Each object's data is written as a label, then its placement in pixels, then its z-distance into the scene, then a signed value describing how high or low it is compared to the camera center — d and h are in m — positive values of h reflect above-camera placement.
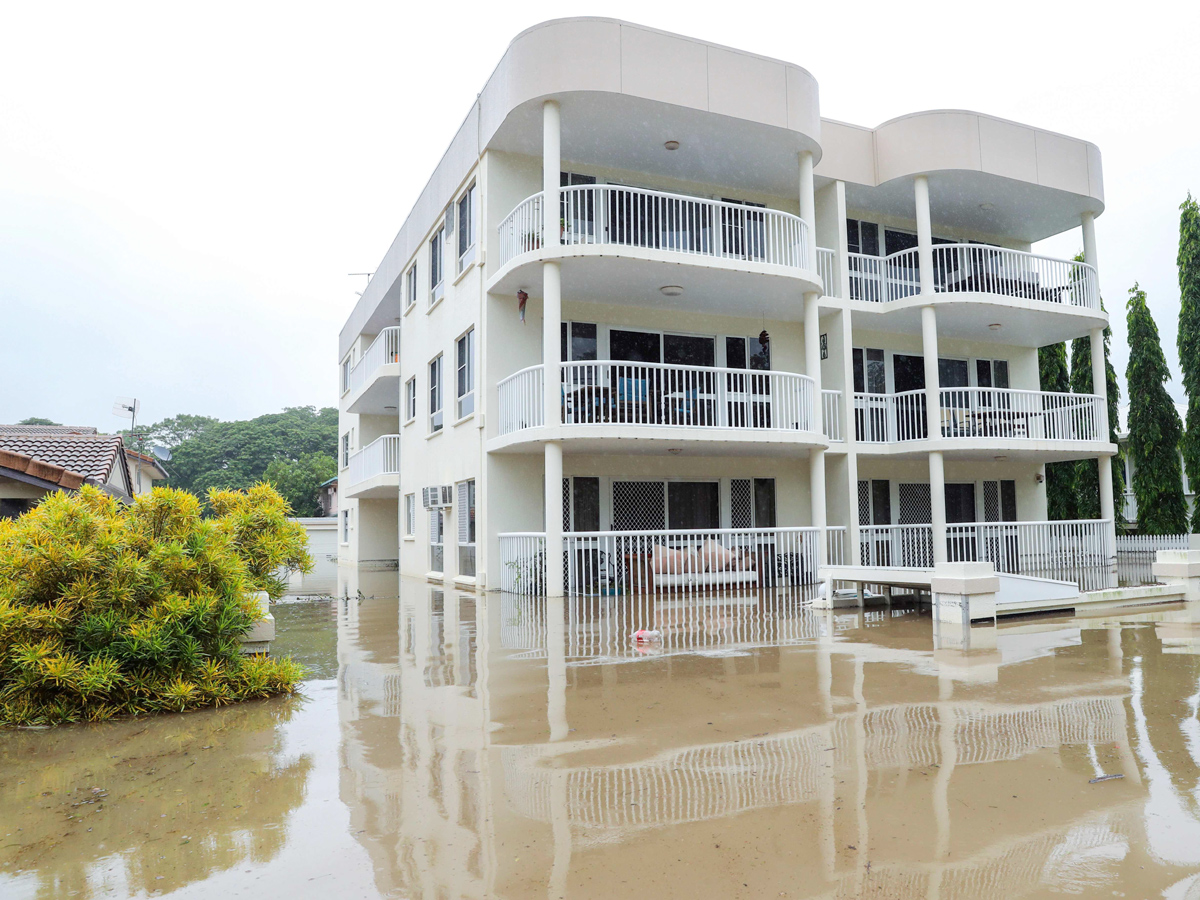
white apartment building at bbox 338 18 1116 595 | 14.67 +4.26
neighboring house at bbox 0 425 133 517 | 11.41 +1.04
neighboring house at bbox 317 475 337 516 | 49.19 +2.07
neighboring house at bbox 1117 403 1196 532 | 27.22 +1.05
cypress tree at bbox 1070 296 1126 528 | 25.17 +1.40
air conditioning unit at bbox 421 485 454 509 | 18.55 +0.73
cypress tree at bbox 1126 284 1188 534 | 24.20 +2.43
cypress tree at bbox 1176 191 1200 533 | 23.94 +5.49
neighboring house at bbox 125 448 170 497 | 28.64 +2.62
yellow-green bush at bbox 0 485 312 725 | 5.70 -0.57
